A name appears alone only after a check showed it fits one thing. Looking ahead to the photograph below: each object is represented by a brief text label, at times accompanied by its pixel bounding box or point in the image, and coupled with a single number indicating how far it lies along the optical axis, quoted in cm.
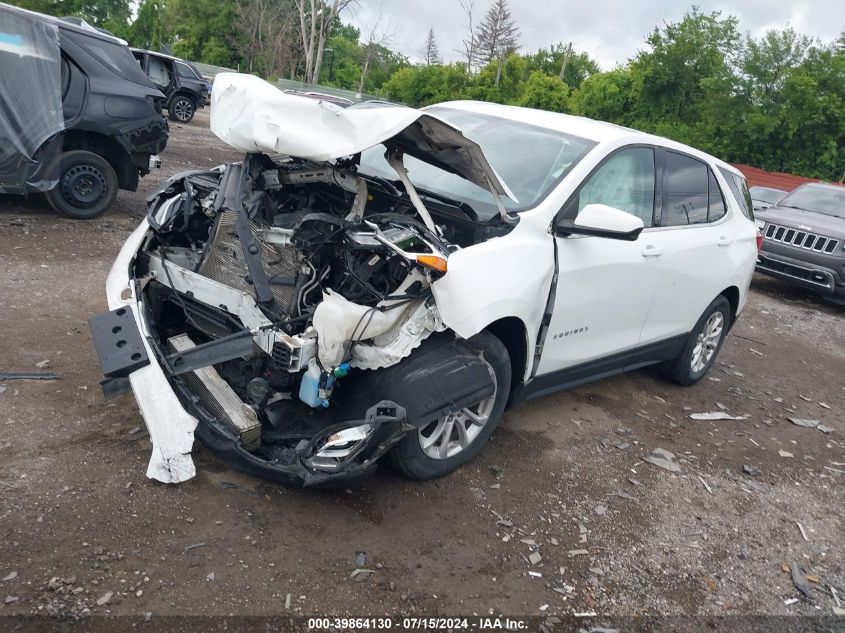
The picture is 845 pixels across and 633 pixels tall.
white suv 316
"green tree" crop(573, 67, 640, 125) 3020
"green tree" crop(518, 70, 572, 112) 3195
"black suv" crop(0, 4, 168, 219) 680
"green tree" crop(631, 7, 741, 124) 2738
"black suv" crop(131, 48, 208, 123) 1941
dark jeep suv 976
